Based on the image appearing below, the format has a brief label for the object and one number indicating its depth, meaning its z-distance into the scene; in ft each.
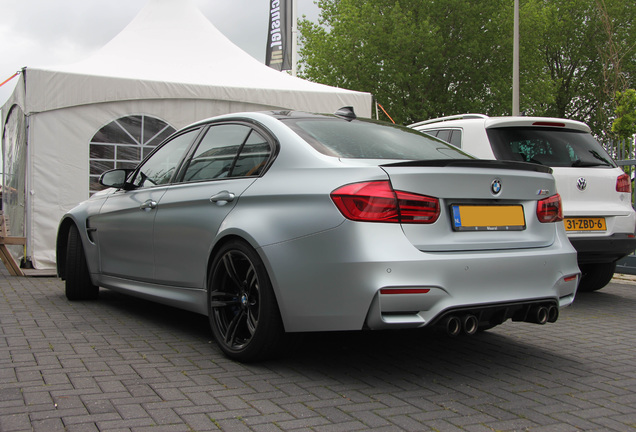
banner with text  62.54
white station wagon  20.89
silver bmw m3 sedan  10.94
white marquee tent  31.73
